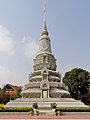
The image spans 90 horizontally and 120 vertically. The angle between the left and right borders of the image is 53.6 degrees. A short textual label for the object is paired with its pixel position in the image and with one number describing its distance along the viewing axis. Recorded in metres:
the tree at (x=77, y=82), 25.55
